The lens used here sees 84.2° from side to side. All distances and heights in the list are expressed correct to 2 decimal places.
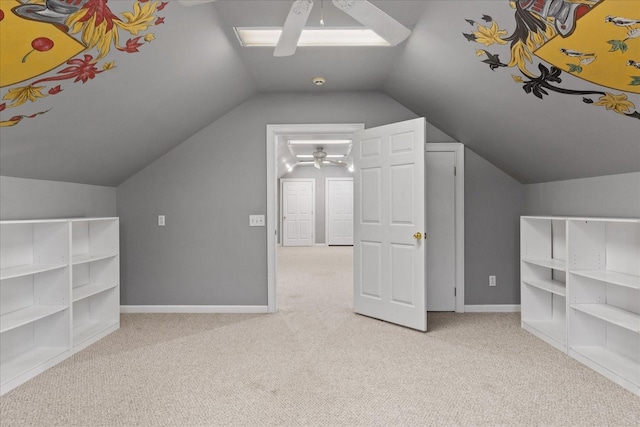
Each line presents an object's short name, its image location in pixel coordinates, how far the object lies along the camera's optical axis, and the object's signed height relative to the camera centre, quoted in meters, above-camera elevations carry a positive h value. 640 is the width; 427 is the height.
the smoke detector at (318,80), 3.58 +1.36
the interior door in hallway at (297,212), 11.10 +0.03
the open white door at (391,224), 3.35 -0.12
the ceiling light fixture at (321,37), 2.77 +1.43
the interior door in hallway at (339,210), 11.04 +0.08
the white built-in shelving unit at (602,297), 2.48 -0.68
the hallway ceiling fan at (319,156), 8.48 +1.40
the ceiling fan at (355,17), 1.65 +0.96
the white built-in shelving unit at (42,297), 2.57 -0.69
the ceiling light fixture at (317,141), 7.18 +1.50
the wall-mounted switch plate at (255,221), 4.03 -0.09
